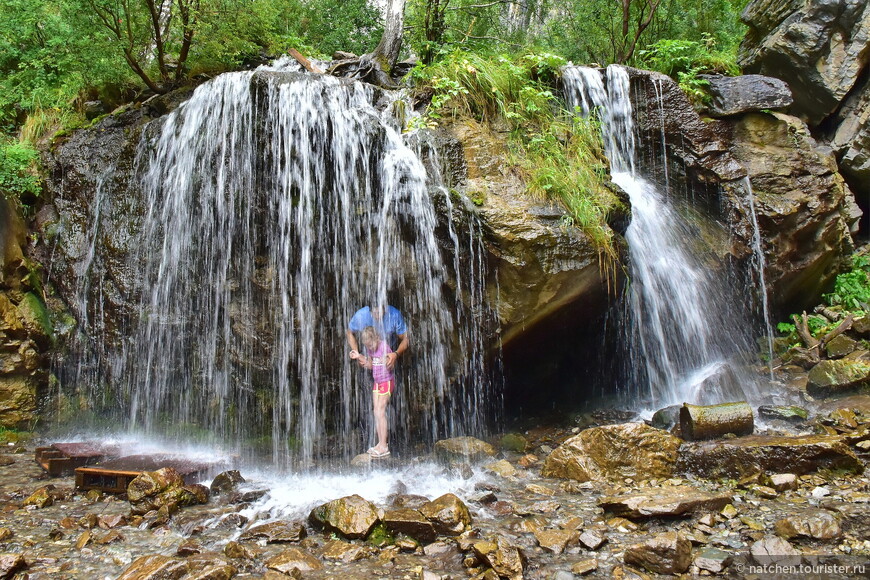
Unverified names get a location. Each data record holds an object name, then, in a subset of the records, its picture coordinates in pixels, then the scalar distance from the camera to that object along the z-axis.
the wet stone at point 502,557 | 3.50
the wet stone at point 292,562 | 3.64
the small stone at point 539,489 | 5.01
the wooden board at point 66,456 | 5.77
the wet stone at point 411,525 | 4.05
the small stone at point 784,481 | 4.48
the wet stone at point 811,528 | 3.58
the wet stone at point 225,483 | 5.28
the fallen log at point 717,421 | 5.62
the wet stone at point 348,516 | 4.10
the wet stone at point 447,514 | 4.11
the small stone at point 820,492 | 4.31
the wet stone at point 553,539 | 3.84
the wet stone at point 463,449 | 6.03
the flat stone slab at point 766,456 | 4.67
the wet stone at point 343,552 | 3.84
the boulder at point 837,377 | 6.79
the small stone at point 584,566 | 3.50
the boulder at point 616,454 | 5.20
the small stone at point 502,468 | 5.61
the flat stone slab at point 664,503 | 4.05
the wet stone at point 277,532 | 4.10
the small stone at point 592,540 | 3.79
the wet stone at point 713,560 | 3.35
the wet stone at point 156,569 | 3.48
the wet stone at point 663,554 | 3.39
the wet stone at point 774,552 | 3.34
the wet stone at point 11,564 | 3.54
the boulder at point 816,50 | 9.08
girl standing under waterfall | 6.13
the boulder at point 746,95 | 8.64
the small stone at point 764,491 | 4.41
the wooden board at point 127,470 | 5.21
